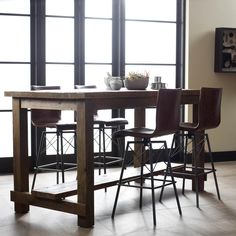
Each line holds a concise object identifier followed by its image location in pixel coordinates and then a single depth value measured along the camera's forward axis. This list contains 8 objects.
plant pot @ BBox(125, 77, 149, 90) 4.44
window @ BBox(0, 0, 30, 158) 5.86
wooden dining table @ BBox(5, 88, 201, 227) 3.64
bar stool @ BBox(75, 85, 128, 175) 5.11
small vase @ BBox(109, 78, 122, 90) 4.45
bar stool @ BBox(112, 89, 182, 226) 3.94
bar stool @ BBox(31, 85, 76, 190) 4.75
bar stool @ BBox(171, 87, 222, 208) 4.43
